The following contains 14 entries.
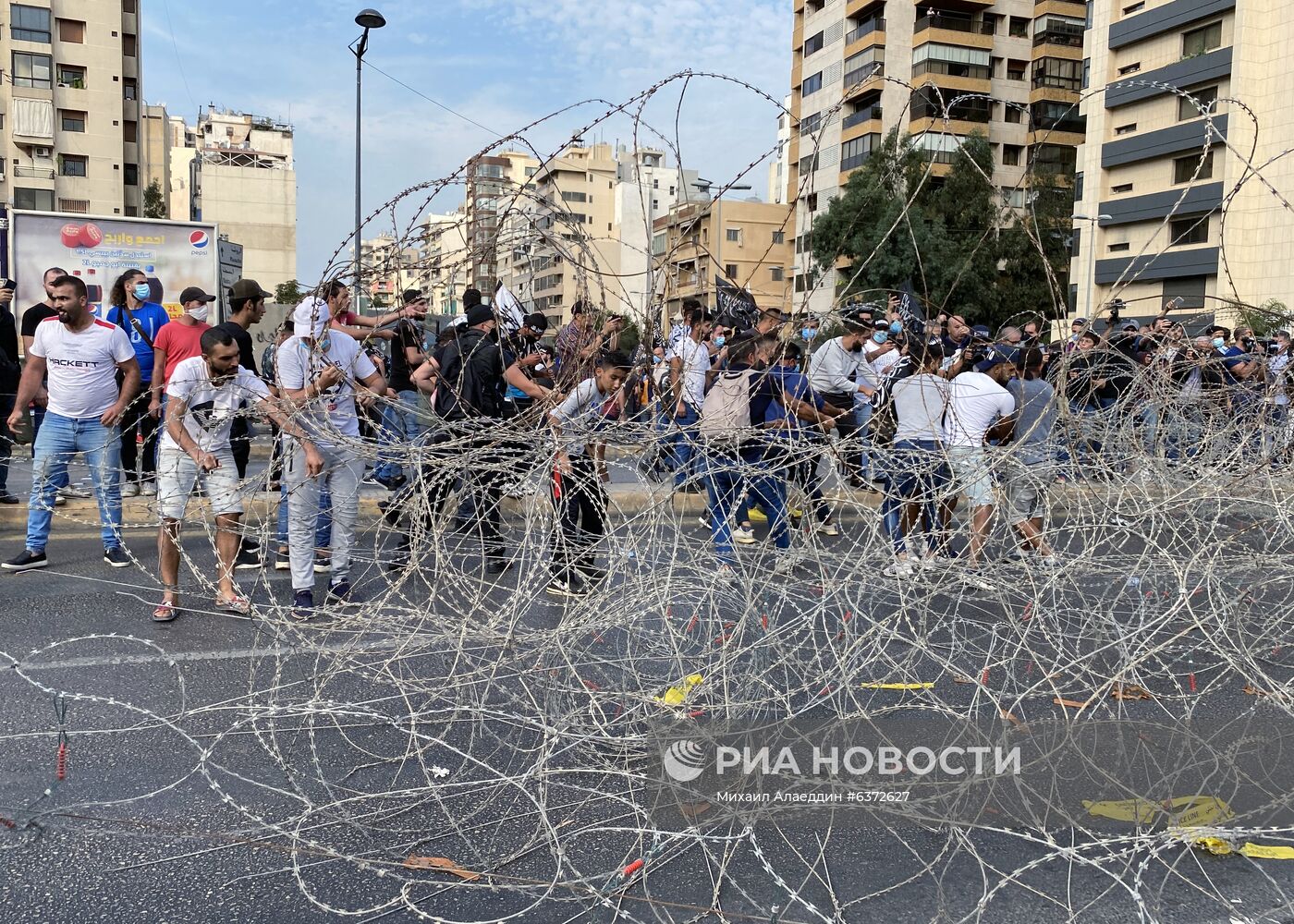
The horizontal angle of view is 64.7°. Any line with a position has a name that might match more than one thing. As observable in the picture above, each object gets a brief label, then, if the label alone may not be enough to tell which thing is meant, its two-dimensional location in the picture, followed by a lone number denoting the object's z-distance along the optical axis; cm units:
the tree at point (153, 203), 5828
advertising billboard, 1409
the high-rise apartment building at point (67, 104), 4984
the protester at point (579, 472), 342
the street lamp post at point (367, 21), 1362
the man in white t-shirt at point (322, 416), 507
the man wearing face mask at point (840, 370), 809
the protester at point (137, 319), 796
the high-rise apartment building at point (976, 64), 5009
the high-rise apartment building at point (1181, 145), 3403
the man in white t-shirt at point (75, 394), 616
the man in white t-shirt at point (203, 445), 513
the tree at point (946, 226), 3045
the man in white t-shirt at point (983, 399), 605
